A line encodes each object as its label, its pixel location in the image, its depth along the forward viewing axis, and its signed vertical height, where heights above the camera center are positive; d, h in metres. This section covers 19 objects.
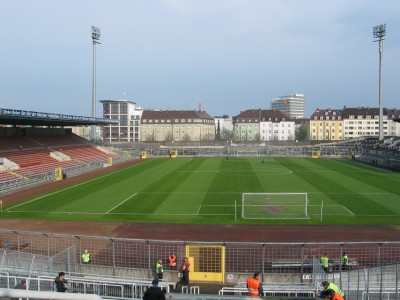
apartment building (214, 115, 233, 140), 176.75 +0.25
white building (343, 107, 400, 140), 142.38 +5.52
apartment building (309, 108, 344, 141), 146.75 +3.78
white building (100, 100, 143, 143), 148.50 +4.77
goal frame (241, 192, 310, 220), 28.53 -5.79
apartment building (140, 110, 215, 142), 150.75 +3.06
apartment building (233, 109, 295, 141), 155.38 +3.40
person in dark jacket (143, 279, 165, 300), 6.06 -2.41
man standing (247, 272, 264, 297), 10.11 -3.81
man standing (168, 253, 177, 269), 17.73 -5.54
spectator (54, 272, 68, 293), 10.02 -3.72
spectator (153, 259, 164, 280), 16.30 -5.48
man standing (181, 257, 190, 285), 16.20 -5.47
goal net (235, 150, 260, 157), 90.00 -4.20
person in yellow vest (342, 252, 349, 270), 17.30 -5.45
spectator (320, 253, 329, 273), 16.67 -5.27
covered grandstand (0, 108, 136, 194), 45.22 -2.75
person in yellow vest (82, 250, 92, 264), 18.17 -5.55
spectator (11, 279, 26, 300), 10.67 -4.07
